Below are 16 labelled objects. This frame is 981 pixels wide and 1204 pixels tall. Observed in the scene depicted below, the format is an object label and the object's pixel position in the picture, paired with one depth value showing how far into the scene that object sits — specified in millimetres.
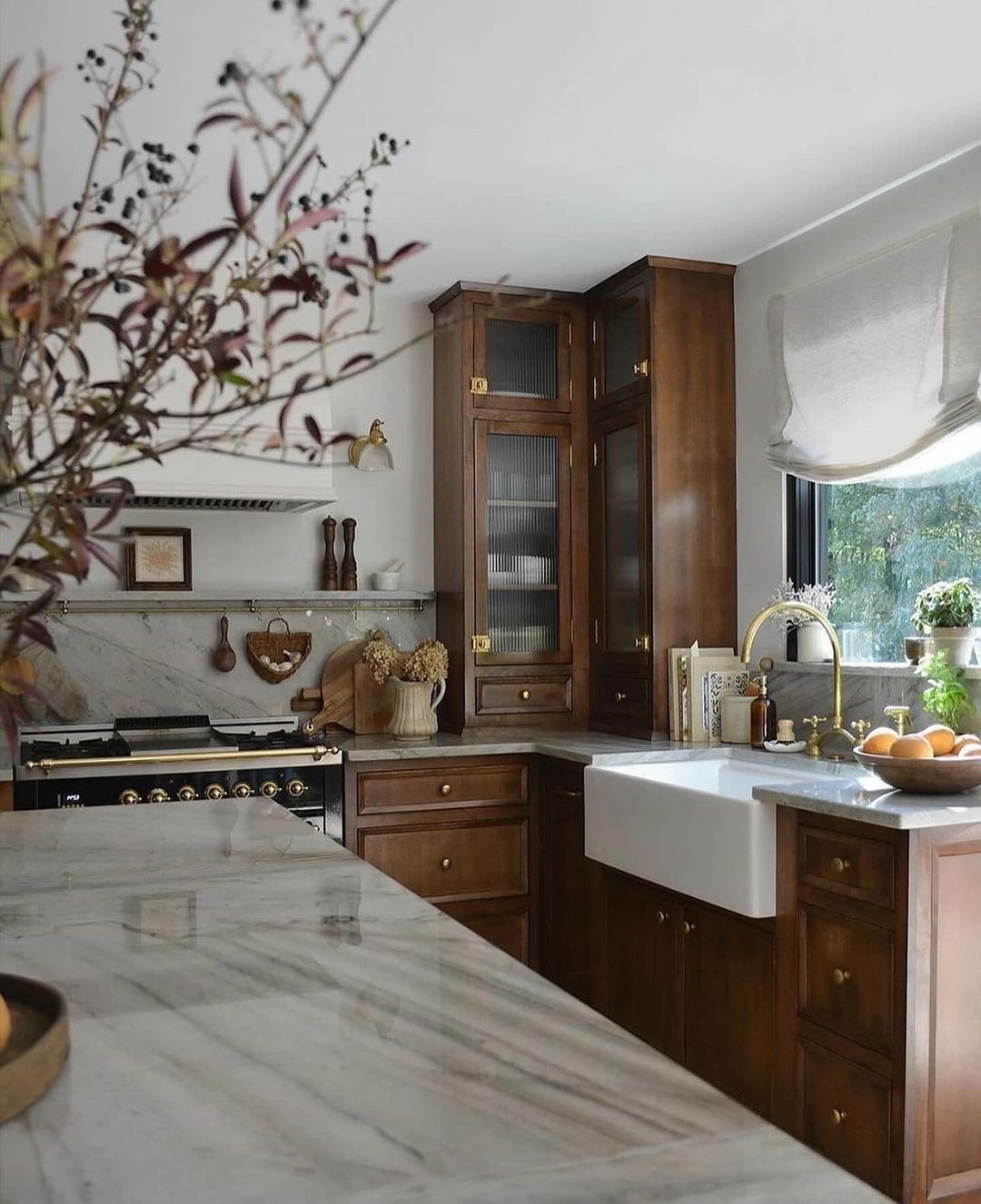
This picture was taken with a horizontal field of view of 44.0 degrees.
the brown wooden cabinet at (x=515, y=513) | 4496
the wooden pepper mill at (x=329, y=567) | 4609
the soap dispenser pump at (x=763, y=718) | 3830
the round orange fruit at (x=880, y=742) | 2805
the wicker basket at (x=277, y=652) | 4527
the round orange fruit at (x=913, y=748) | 2703
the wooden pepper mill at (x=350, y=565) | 4629
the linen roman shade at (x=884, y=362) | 3229
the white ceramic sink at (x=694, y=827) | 2871
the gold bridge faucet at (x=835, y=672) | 3490
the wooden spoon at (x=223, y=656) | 4484
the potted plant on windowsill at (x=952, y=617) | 3143
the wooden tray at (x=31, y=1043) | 904
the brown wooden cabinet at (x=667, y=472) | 4195
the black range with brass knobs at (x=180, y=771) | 3678
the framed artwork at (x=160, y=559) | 4402
